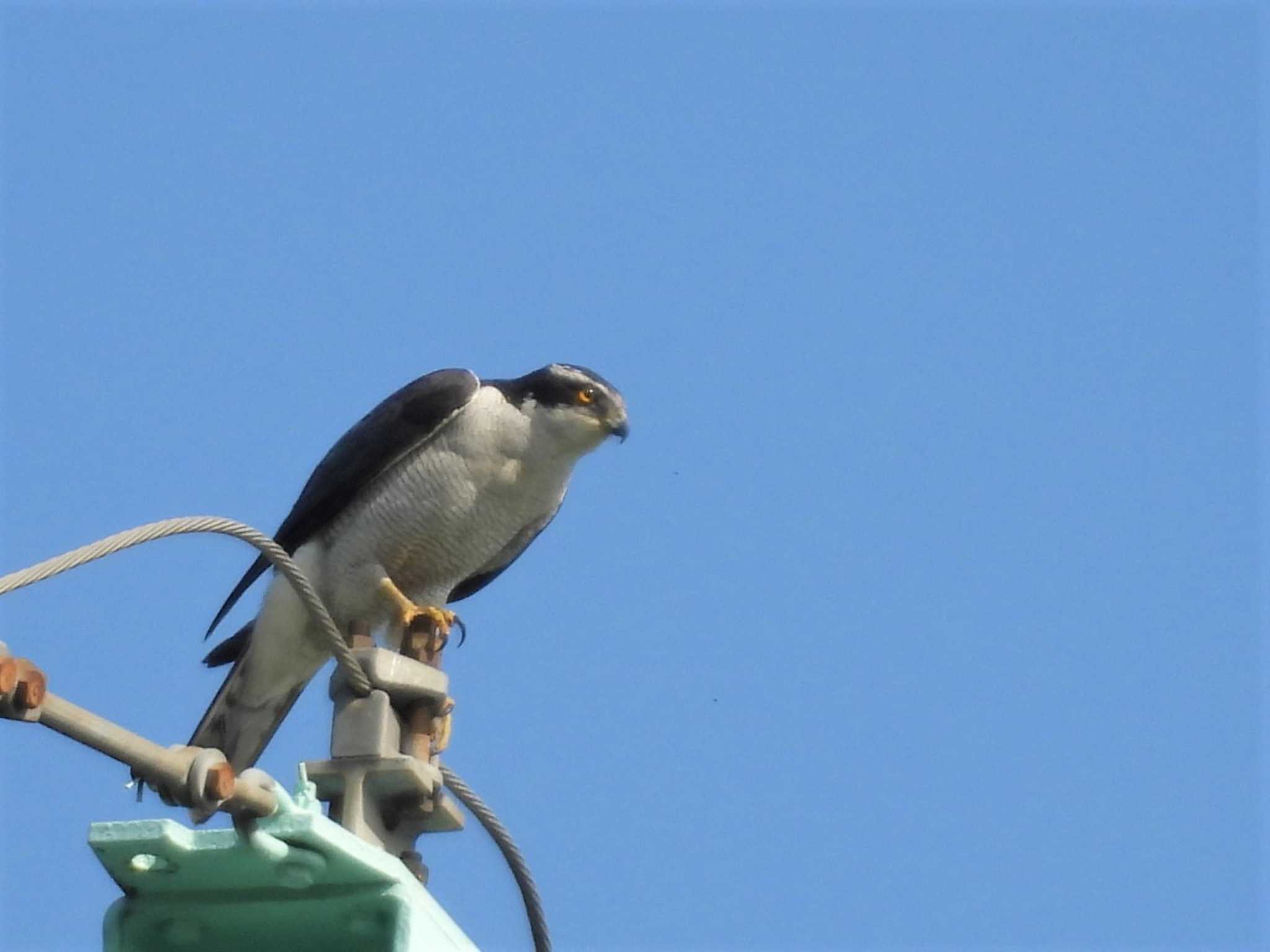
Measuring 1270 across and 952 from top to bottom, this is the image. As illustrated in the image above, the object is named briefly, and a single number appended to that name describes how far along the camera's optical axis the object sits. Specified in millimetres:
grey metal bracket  9703
